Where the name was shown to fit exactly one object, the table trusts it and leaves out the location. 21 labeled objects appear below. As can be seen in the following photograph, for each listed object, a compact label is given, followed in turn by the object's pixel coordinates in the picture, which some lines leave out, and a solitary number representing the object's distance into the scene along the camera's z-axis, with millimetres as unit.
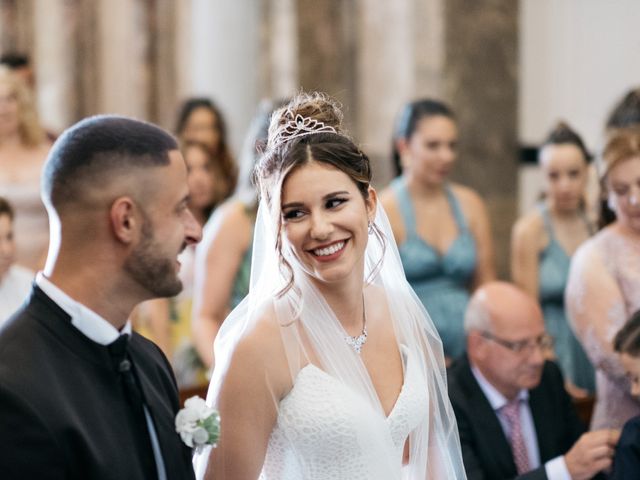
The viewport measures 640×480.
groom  2369
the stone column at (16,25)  14625
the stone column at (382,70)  7887
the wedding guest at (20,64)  7895
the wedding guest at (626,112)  5484
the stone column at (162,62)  13219
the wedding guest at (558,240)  5820
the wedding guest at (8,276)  4801
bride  3145
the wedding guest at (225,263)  5441
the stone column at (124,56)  13656
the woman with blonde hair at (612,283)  4562
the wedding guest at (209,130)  7188
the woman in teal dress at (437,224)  5691
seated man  4238
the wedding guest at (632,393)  3918
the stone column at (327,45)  9070
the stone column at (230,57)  9797
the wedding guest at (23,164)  6445
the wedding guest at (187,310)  5961
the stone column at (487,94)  7754
